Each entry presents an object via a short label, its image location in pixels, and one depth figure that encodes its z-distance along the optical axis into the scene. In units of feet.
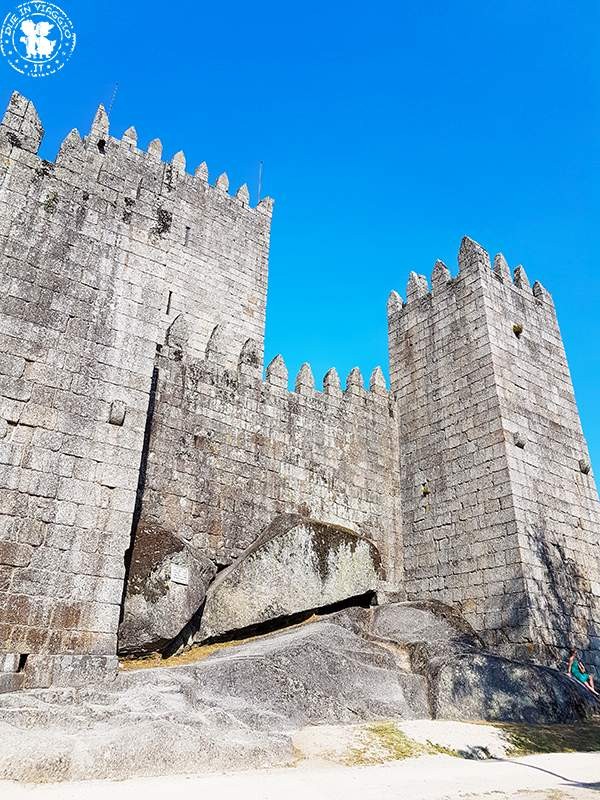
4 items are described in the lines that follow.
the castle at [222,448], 21.70
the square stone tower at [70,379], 20.44
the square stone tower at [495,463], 37.78
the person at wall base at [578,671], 33.58
